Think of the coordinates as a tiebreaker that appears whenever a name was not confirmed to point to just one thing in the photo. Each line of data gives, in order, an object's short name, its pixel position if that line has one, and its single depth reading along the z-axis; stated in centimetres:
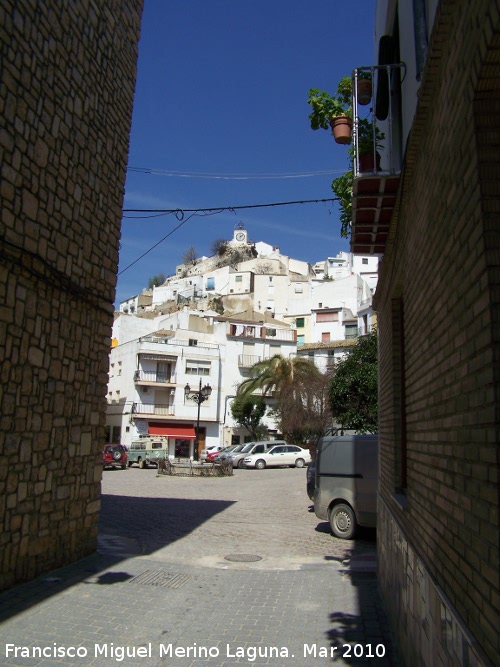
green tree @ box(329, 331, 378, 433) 1962
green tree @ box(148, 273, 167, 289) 11225
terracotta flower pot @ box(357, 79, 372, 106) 699
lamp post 3064
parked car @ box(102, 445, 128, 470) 3332
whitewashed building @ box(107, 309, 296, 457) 4606
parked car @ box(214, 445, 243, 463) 3532
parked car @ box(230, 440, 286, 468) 3466
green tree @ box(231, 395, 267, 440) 4603
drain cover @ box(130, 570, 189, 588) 748
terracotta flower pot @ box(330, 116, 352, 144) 761
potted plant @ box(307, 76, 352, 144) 813
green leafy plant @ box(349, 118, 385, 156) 669
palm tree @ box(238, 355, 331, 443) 3984
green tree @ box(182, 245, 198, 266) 11468
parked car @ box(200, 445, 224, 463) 3907
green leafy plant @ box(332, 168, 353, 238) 884
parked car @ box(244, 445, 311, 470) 3422
